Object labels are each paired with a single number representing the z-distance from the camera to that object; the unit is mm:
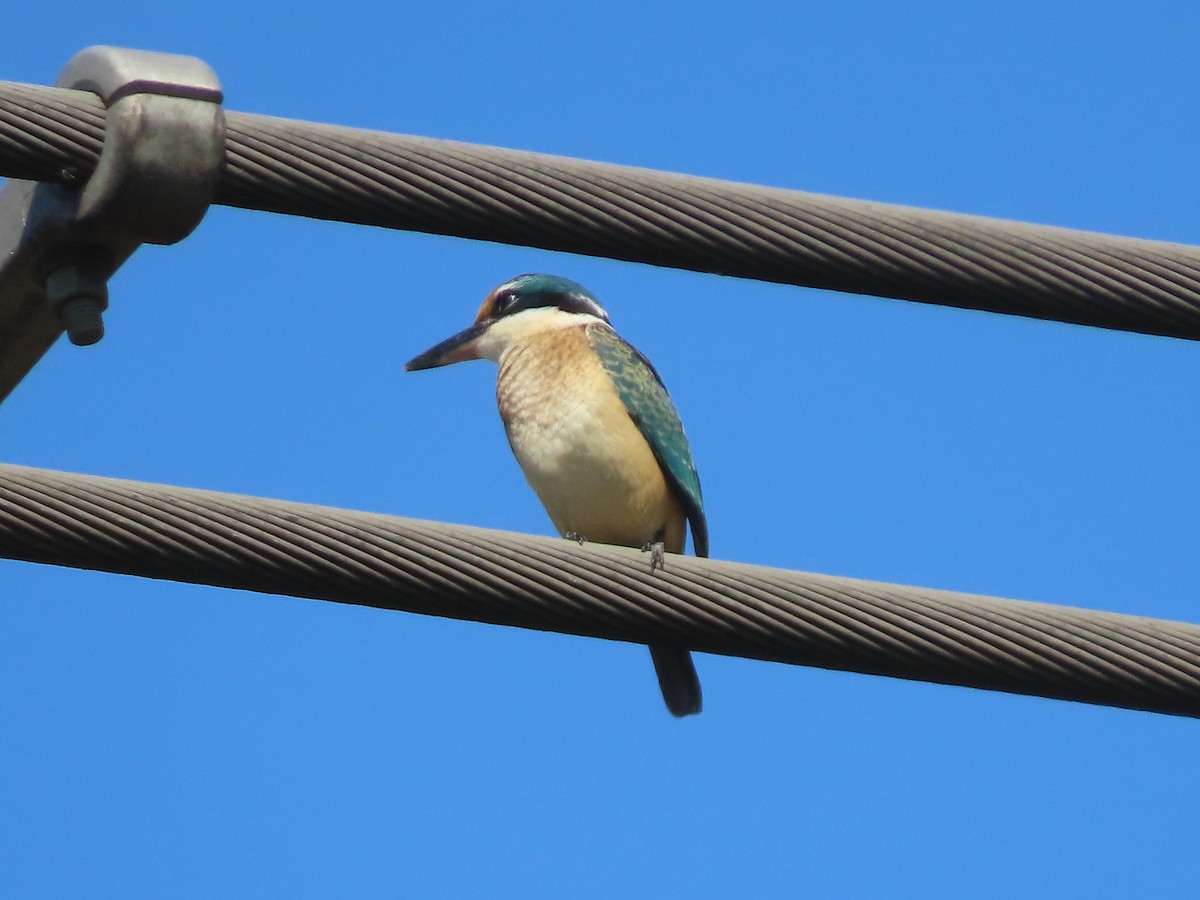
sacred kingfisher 10492
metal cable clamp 5109
